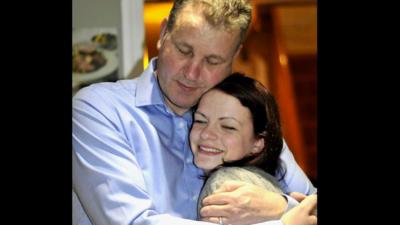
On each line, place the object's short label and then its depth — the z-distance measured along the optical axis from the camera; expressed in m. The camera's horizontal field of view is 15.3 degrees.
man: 2.97
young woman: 3.01
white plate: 3.10
